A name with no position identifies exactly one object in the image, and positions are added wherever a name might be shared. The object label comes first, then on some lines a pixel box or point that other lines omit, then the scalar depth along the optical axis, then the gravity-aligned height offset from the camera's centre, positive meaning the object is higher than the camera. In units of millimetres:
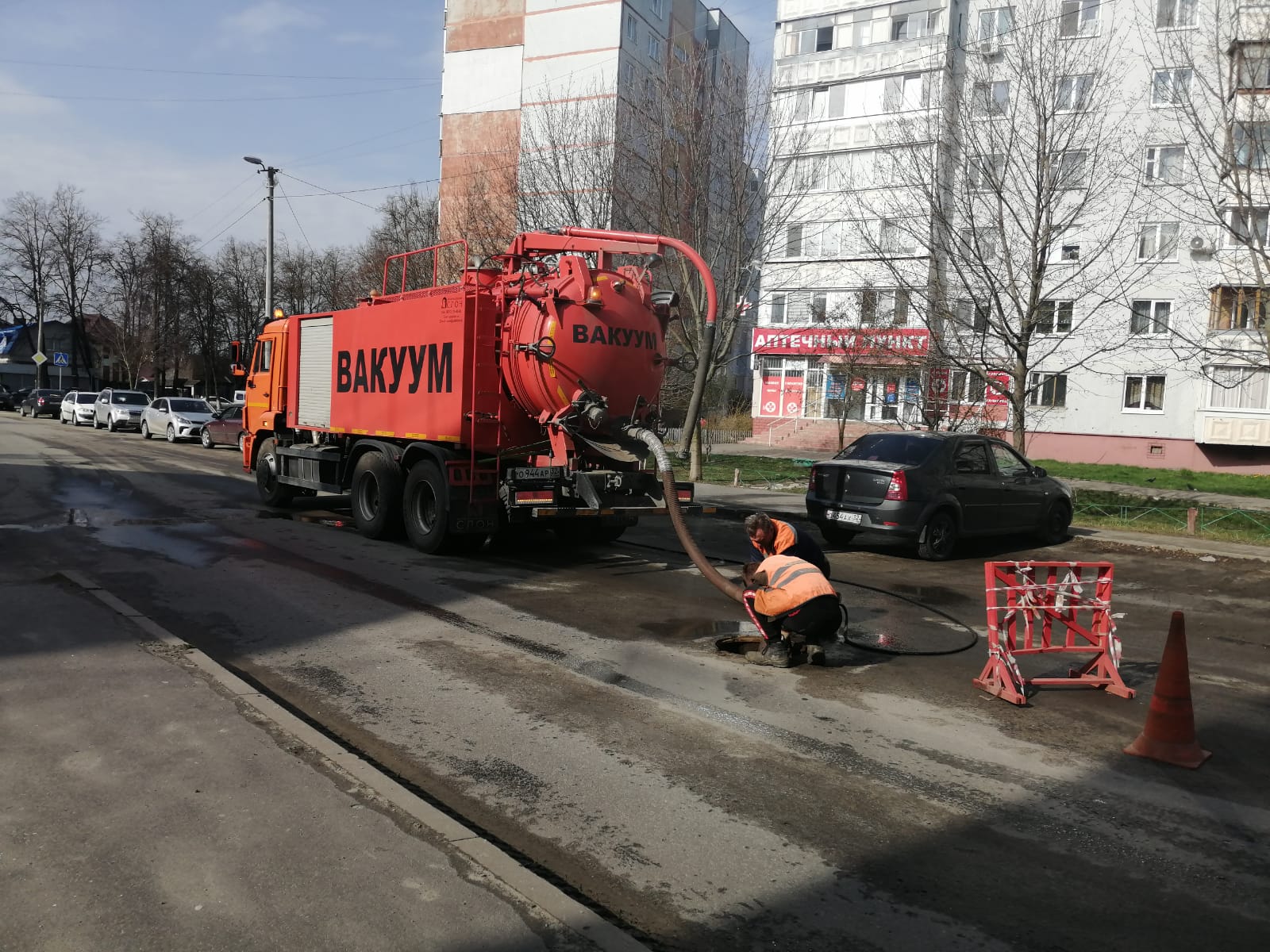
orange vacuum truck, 10930 +311
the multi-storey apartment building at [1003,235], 16516 +4678
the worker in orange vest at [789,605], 7215 -1236
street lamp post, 33188 +5427
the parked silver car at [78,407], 41750 -252
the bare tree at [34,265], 62219 +8451
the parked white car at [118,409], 38000 -213
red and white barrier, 6602 -1205
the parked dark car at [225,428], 29719 -603
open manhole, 7625 -1623
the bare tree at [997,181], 17109 +4715
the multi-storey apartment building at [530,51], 51594 +19863
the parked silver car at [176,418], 32750 -400
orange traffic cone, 5445 -1461
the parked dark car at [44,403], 51500 -191
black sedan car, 12469 -645
